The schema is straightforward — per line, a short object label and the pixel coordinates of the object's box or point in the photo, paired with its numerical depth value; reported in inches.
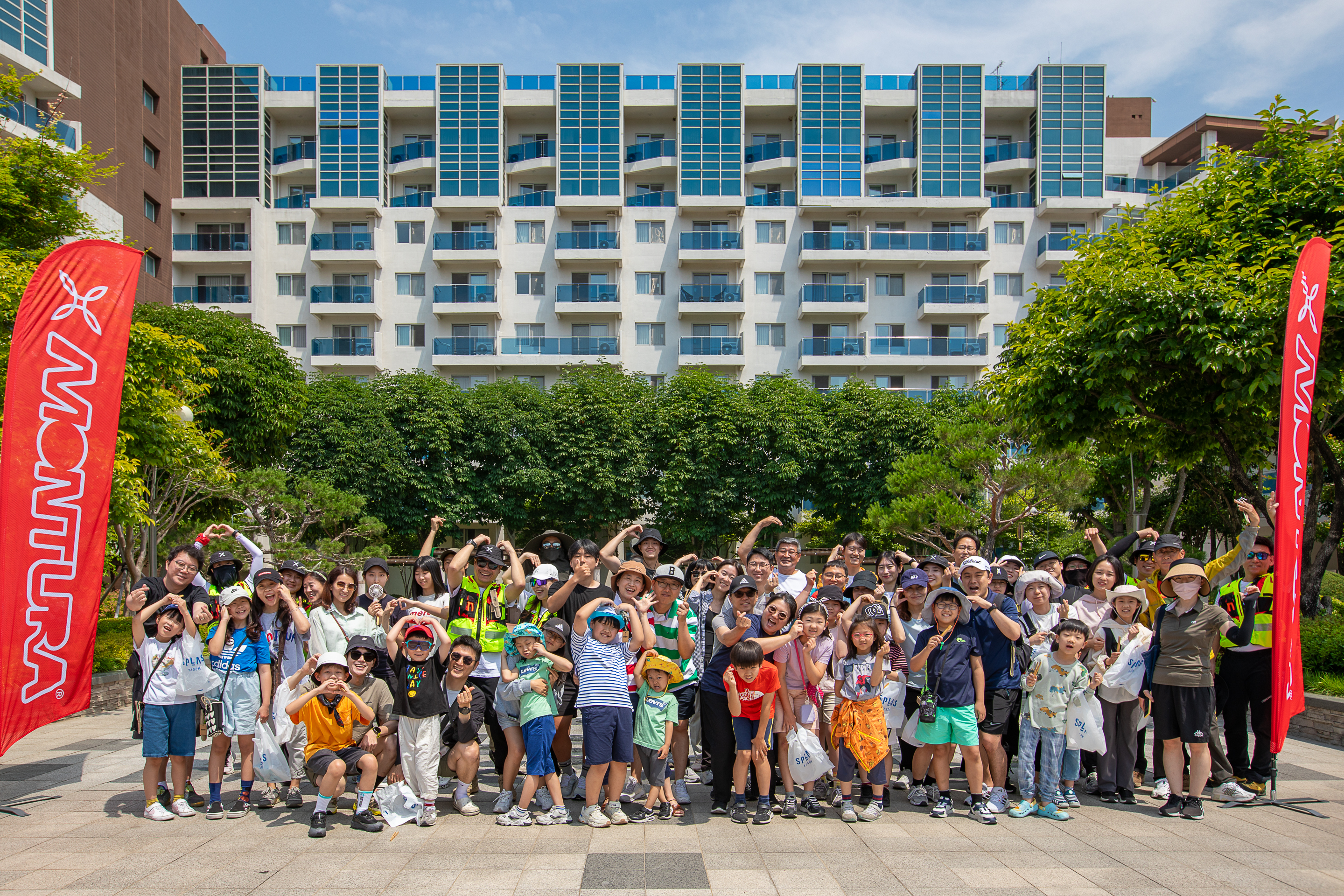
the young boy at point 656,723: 237.6
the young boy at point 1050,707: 237.9
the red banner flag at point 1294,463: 248.4
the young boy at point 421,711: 233.8
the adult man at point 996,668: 241.8
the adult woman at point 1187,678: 242.5
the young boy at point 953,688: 237.5
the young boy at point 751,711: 232.2
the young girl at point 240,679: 241.6
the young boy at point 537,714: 233.6
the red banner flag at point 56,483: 237.1
